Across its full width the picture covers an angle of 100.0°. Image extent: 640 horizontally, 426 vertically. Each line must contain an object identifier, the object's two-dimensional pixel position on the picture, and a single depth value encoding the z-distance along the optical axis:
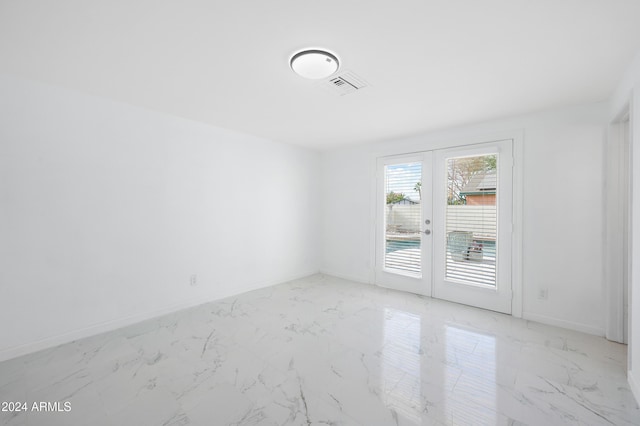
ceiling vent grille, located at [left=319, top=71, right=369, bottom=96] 2.26
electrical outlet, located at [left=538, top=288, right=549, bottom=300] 3.01
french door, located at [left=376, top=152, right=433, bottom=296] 3.90
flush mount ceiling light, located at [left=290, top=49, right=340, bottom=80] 1.92
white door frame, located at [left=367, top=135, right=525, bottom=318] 3.16
